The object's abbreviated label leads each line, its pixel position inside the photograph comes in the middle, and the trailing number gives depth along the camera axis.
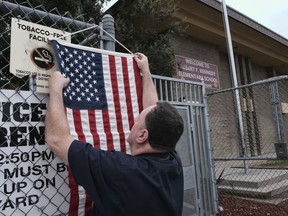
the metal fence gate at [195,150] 4.54
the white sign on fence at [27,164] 2.21
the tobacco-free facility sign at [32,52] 2.24
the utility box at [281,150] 5.27
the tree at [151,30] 7.32
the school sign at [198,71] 10.71
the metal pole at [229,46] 9.33
